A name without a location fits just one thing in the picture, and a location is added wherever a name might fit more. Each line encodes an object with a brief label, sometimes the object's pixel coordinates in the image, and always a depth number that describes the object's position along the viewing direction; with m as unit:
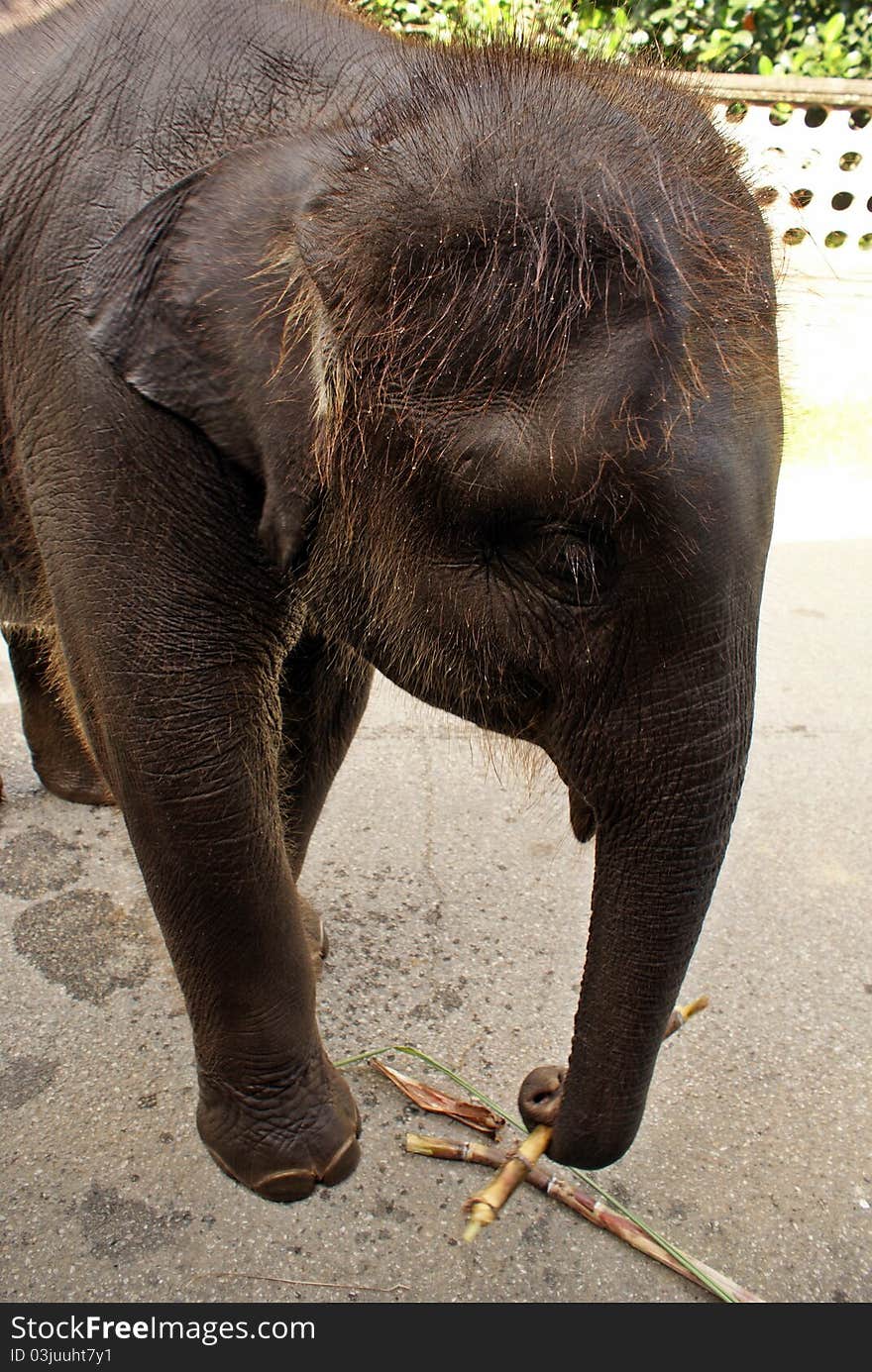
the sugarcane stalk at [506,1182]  1.56
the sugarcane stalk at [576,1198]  1.90
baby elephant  1.25
